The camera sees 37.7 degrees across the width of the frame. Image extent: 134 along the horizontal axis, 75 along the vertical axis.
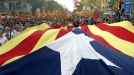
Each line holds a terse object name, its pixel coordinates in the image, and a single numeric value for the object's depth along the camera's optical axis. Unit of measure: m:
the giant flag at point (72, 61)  2.72
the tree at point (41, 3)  43.12
